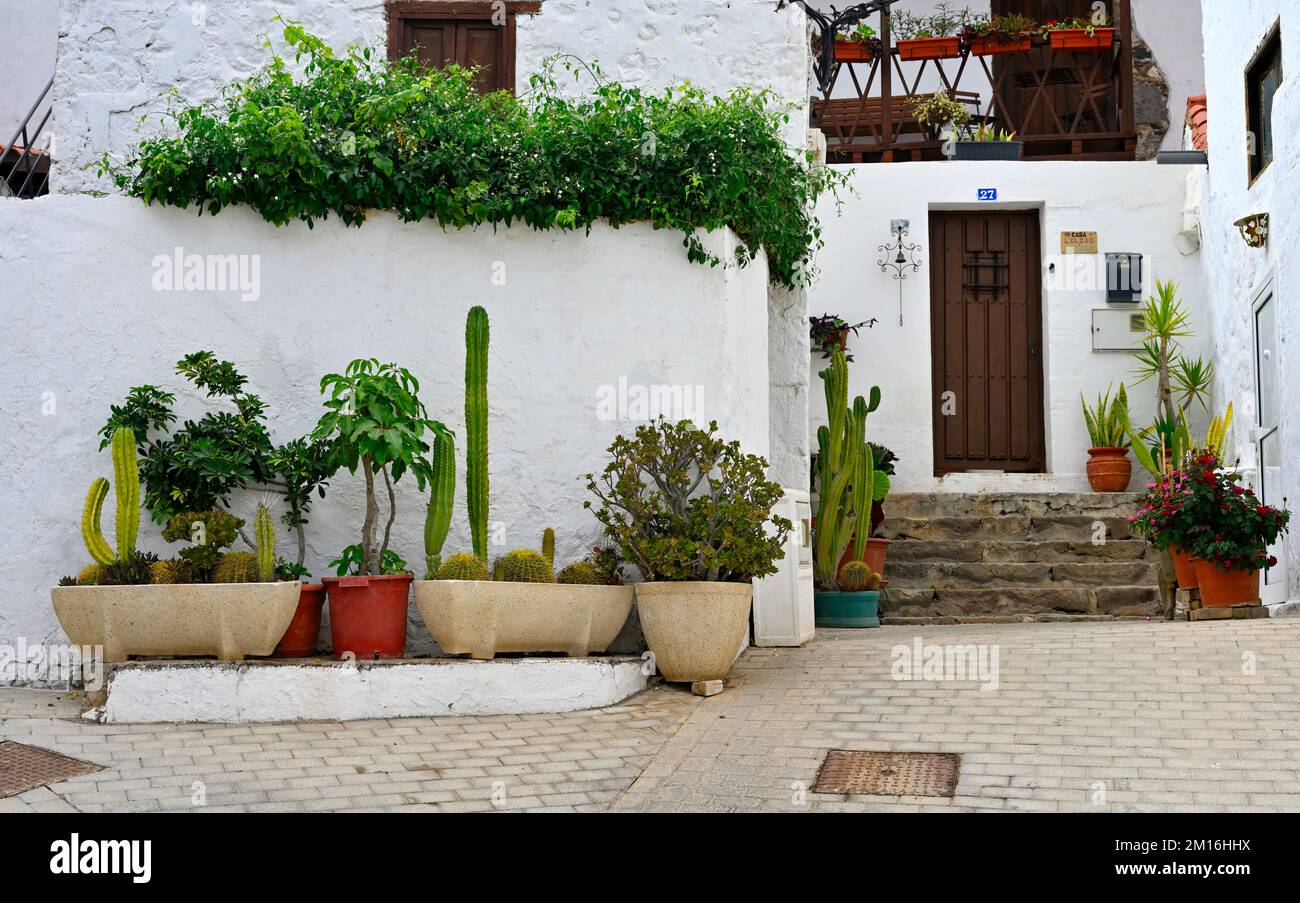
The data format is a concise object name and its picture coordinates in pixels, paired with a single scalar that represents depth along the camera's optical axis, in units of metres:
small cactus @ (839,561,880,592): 9.98
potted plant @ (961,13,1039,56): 14.14
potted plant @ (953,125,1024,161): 13.45
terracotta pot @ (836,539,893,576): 10.80
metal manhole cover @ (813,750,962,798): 5.65
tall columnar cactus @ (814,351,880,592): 9.88
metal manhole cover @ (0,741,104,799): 5.84
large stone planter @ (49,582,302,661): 7.09
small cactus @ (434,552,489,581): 7.17
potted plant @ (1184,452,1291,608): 9.25
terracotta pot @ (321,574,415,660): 7.36
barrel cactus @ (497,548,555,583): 7.35
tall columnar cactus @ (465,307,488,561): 7.57
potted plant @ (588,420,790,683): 7.38
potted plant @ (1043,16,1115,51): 14.25
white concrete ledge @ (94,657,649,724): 6.95
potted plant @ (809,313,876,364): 12.45
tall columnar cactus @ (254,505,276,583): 7.26
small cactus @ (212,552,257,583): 7.23
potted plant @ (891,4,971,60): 14.29
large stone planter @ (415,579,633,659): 7.09
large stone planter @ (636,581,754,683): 7.38
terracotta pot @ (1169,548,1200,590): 9.57
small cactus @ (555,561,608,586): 7.60
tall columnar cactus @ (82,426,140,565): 7.35
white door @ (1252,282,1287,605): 10.36
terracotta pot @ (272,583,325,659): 7.56
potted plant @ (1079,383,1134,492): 12.26
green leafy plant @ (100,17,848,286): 8.07
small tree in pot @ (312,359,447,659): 7.31
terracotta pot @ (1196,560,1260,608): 9.38
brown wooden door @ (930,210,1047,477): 13.11
